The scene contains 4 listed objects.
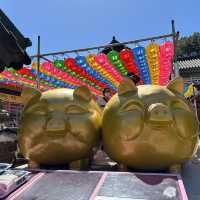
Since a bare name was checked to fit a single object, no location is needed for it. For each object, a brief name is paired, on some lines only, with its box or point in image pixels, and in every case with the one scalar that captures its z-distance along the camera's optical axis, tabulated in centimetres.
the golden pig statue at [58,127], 311
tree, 3921
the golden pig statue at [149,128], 283
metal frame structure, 697
